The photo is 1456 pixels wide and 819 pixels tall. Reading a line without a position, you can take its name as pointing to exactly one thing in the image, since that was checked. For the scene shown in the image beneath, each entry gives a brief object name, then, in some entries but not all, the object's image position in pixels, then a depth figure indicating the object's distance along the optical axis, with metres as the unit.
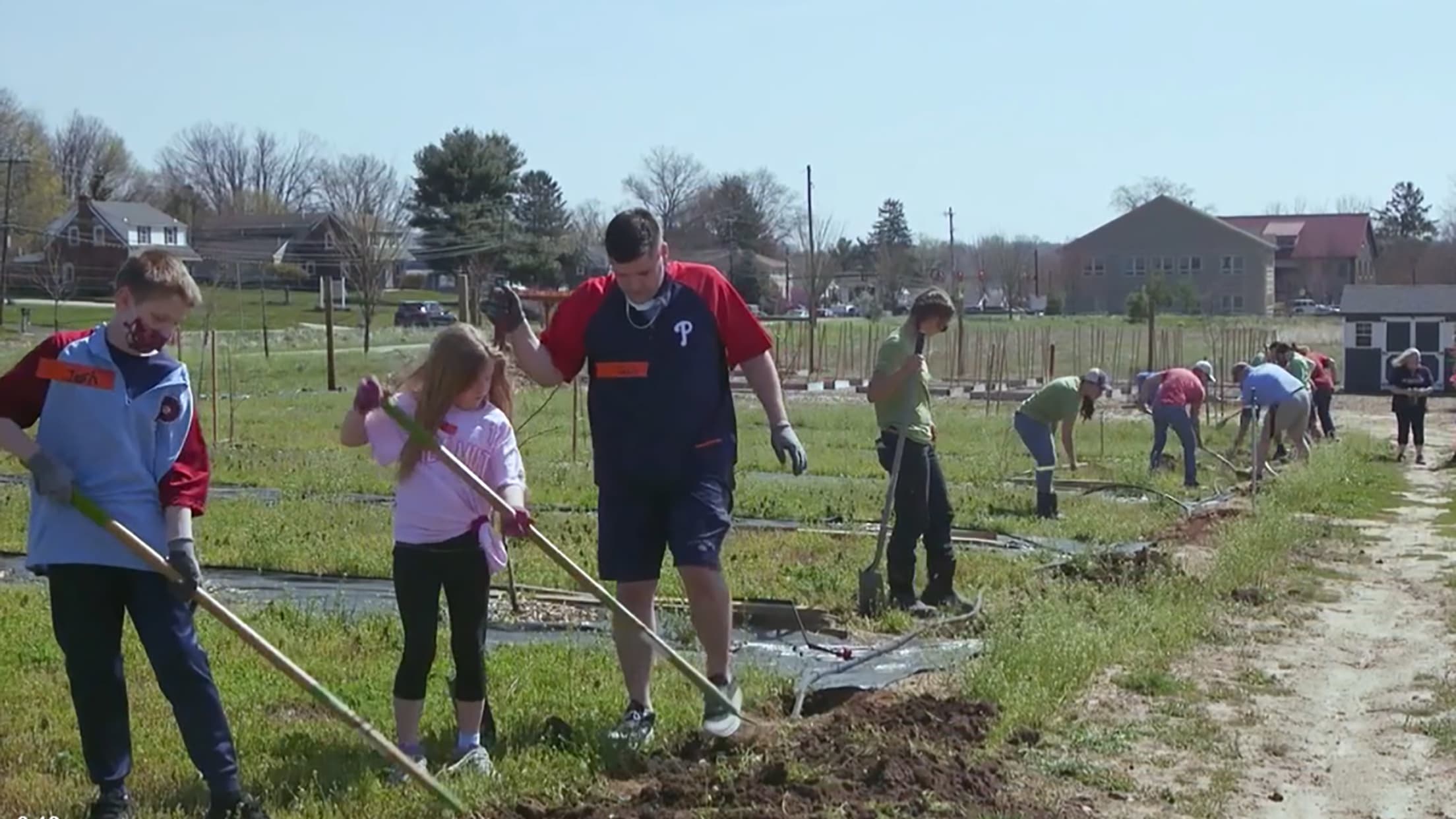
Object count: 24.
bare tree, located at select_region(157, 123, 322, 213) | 94.19
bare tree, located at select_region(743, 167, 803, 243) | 84.69
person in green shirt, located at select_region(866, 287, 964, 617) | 8.98
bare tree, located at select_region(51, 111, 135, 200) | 83.88
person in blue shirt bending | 16.84
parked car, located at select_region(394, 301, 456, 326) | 59.09
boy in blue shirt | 4.76
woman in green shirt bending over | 14.19
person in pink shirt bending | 16.88
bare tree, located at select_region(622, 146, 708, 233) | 84.69
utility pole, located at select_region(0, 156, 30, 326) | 50.72
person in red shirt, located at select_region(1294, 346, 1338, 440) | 23.25
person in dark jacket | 21.67
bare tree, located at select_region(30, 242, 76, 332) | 39.18
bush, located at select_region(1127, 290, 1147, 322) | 63.75
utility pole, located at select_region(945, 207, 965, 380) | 37.34
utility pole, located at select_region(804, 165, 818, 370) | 45.84
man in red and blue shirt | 5.82
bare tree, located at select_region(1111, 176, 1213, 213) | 100.88
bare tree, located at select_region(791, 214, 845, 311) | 51.28
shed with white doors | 38.47
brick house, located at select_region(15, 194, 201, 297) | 68.44
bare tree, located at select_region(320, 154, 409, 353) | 42.59
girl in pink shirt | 5.48
